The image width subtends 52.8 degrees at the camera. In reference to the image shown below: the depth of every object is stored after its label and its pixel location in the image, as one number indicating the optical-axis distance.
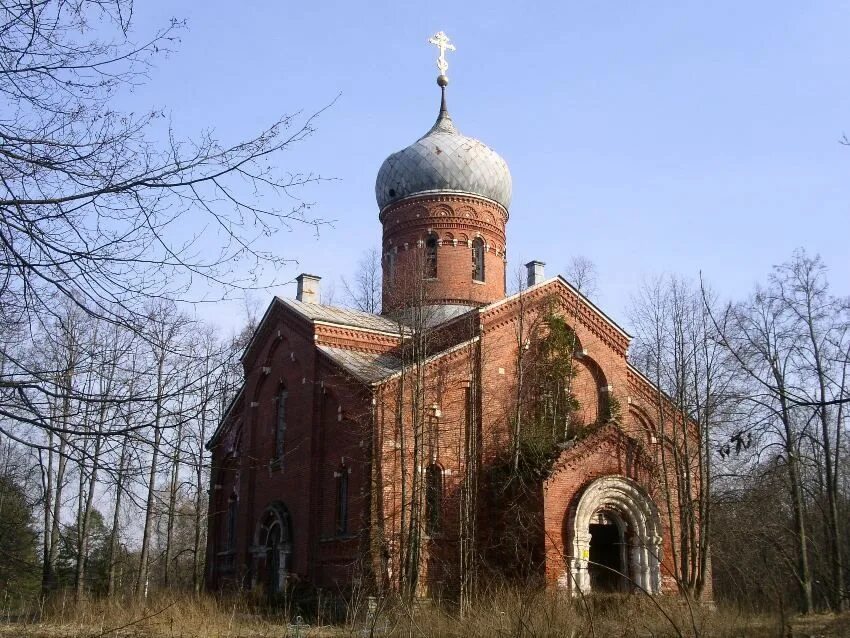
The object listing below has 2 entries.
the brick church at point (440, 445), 18.12
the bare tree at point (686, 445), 19.48
